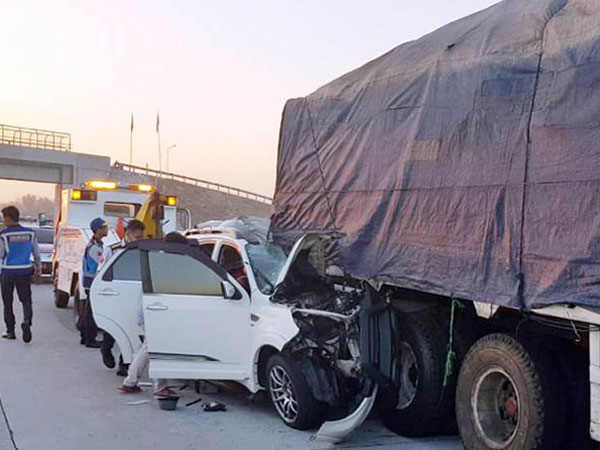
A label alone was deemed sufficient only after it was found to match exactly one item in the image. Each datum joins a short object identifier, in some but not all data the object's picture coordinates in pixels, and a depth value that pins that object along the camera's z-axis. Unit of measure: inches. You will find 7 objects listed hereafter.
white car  237.0
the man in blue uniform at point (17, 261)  403.2
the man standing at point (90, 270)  406.9
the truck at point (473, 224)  171.0
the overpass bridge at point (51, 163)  1514.5
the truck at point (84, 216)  514.0
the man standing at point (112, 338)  329.1
